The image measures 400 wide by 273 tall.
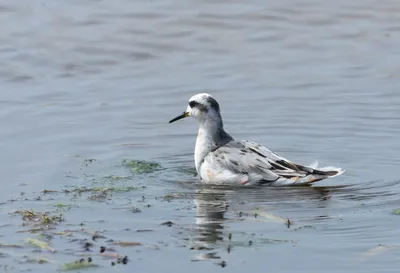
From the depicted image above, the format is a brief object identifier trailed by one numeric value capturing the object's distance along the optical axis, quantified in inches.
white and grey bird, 521.3
